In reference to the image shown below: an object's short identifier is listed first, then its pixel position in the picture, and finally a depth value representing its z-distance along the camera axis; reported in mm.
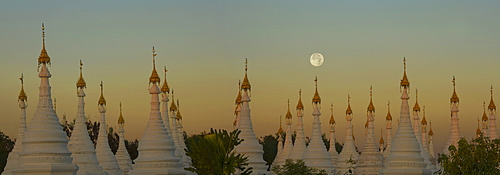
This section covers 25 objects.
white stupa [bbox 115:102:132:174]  81119
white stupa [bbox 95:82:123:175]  73625
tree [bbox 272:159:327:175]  75500
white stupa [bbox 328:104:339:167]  100288
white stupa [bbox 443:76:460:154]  88438
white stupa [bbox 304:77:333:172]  82750
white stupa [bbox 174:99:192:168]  76312
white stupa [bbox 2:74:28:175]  67125
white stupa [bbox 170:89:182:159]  76188
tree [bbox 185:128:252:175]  51531
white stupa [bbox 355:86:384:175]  82000
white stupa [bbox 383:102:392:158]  97806
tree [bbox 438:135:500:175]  54344
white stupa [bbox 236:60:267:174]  74438
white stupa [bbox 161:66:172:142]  74812
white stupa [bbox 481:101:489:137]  99500
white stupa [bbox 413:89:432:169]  92862
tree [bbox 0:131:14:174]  108750
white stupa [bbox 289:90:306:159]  87438
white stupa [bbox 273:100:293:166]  92750
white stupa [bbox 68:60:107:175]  68250
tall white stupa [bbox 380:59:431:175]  69250
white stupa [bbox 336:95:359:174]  92250
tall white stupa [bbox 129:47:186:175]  66125
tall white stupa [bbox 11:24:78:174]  58406
